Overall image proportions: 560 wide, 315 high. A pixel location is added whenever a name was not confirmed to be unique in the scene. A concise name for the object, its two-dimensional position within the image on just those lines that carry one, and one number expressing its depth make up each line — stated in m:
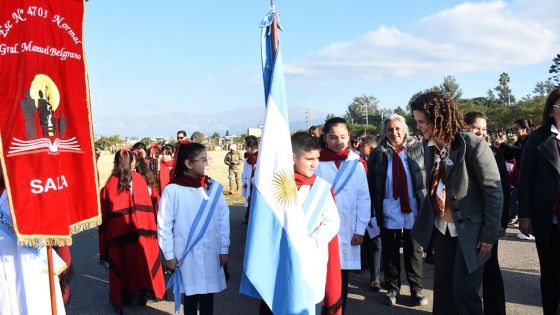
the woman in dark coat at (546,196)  3.81
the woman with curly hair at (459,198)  3.31
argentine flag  3.11
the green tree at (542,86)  70.62
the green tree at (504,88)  88.25
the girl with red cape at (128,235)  5.49
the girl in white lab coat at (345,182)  4.43
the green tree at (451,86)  84.21
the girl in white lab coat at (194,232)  3.84
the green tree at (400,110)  71.26
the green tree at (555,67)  64.56
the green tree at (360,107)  104.62
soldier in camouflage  15.90
